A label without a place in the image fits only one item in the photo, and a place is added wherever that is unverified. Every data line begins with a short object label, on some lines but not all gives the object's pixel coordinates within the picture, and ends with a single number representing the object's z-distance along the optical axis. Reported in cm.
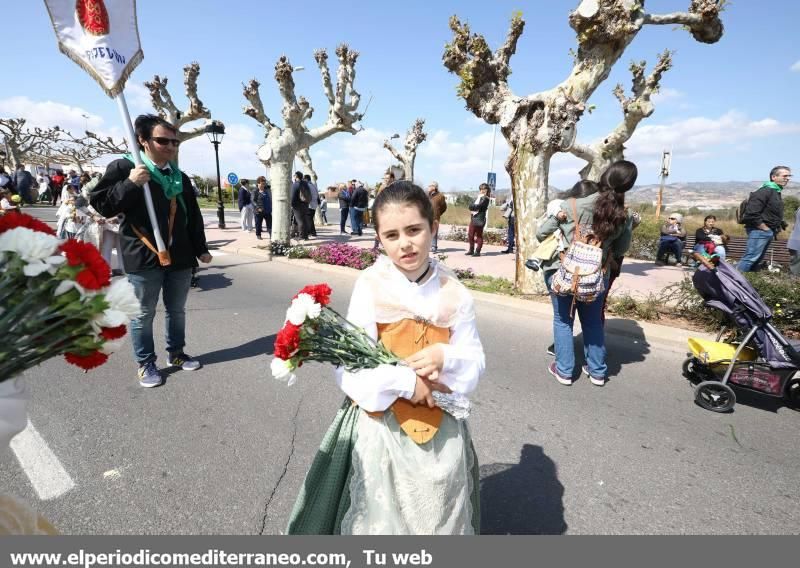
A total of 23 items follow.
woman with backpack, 349
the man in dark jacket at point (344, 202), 1596
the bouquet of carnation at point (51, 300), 87
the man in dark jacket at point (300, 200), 1306
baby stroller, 327
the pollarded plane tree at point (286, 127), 1077
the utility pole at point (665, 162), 1573
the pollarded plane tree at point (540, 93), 636
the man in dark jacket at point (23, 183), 1543
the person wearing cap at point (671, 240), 1082
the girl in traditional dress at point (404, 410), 146
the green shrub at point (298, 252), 1002
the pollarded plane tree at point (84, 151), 3053
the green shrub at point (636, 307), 547
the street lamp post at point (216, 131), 1409
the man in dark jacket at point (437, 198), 845
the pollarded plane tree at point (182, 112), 1619
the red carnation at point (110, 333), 96
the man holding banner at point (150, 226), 315
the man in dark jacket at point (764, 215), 674
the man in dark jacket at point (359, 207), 1507
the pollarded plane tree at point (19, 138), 2791
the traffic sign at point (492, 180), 1622
